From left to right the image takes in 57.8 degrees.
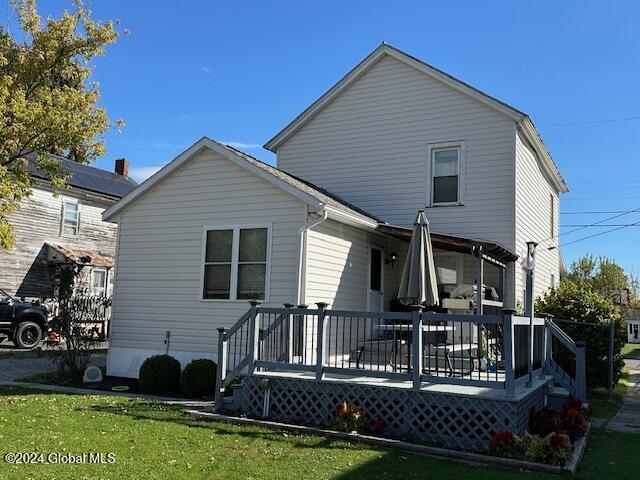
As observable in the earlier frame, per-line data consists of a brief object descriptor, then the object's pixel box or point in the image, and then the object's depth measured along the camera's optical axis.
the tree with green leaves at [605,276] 44.11
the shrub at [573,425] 7.68
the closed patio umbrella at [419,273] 9.27
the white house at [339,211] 11.17
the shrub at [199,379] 10.16
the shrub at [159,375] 10.56
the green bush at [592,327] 12.58
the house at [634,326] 55.83
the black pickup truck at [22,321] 18.53
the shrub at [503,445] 6.66
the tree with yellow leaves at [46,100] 14.23
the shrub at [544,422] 7.58
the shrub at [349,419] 7.60
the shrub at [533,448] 6.49
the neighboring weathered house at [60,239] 23.53
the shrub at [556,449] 6.41
